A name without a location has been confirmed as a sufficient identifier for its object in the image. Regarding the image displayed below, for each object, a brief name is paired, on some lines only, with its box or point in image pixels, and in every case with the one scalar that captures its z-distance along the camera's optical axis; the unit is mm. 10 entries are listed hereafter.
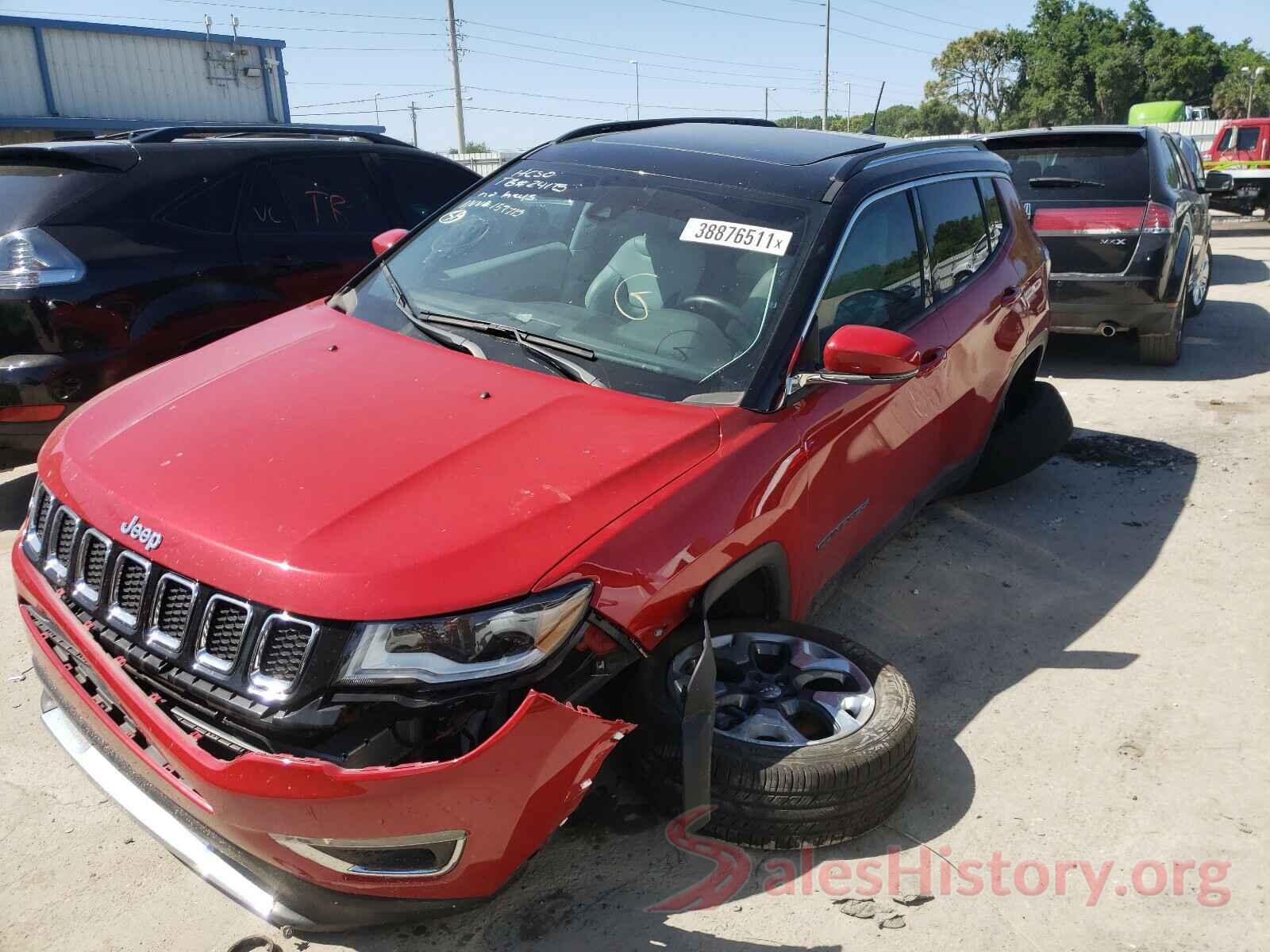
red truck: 17922
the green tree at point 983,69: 69750
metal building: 22094
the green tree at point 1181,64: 60656
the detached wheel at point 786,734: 2549
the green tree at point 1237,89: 59250
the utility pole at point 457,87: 38188
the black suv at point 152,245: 4465
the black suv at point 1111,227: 7594
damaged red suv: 2035
